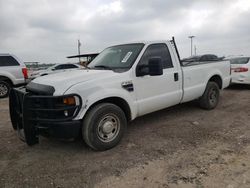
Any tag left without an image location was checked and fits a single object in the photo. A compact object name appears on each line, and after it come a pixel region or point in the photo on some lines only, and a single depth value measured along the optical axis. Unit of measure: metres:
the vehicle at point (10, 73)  7.61
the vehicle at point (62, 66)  12.78
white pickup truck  2.83
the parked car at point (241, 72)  7.10
